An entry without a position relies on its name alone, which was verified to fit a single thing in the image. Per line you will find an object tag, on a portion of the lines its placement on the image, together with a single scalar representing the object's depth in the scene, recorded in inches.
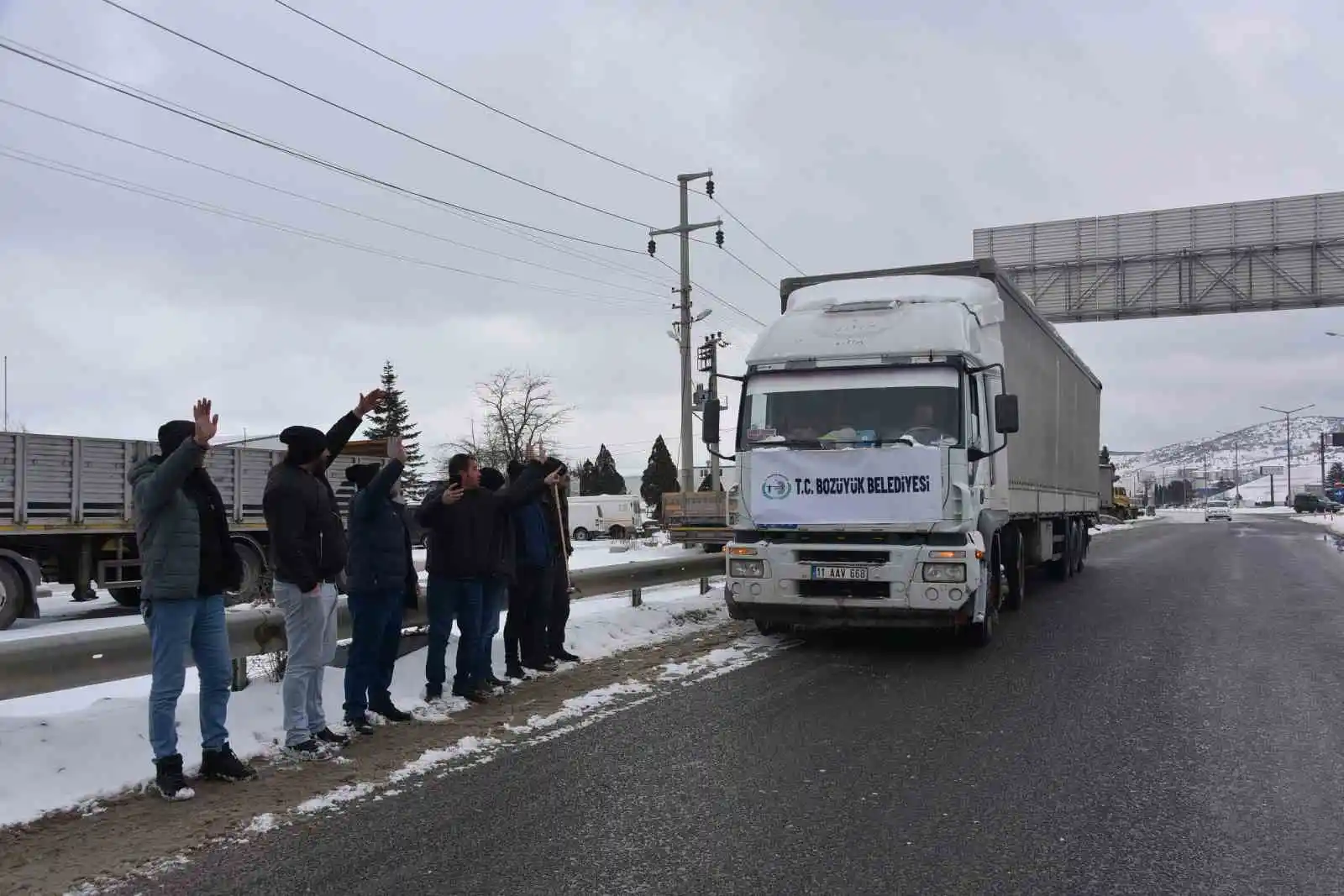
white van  2046.0
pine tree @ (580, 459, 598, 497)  3575.3
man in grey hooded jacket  192.2
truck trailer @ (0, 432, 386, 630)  502.0
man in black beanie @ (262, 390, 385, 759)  221.9
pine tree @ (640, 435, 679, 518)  3430.1
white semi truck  338.6
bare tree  2514.8
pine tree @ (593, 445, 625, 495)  3553.2
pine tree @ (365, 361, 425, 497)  2487.7
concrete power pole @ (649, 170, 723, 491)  1142.3
